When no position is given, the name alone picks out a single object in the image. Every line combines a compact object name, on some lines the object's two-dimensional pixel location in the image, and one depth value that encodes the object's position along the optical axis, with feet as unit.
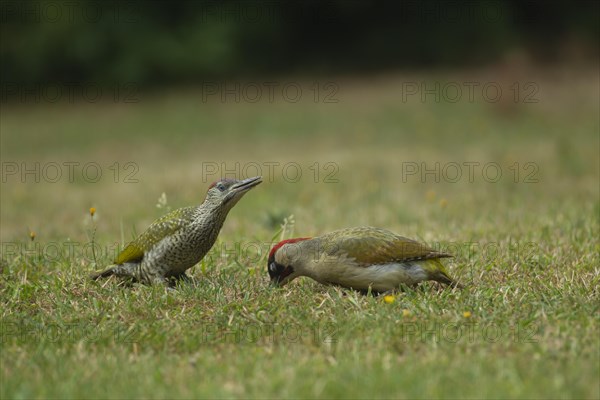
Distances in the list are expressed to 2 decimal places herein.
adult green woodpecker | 30.96
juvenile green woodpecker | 31.96
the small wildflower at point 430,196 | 56.85
